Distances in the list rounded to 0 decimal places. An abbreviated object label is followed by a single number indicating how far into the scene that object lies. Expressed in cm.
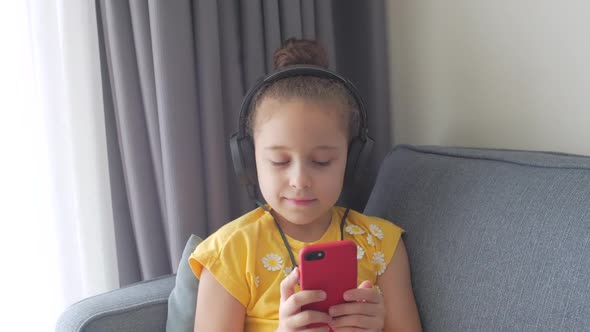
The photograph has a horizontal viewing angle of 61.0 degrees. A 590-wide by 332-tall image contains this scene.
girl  93
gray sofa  76
